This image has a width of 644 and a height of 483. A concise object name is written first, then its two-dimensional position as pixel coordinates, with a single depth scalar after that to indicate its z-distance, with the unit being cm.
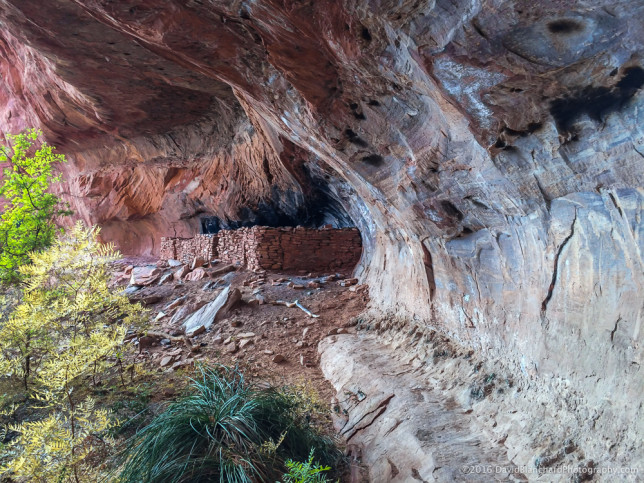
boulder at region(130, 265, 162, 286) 810
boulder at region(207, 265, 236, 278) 780
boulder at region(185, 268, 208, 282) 776
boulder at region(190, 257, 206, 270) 835
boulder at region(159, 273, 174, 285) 804
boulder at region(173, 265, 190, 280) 812
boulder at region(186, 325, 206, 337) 530
